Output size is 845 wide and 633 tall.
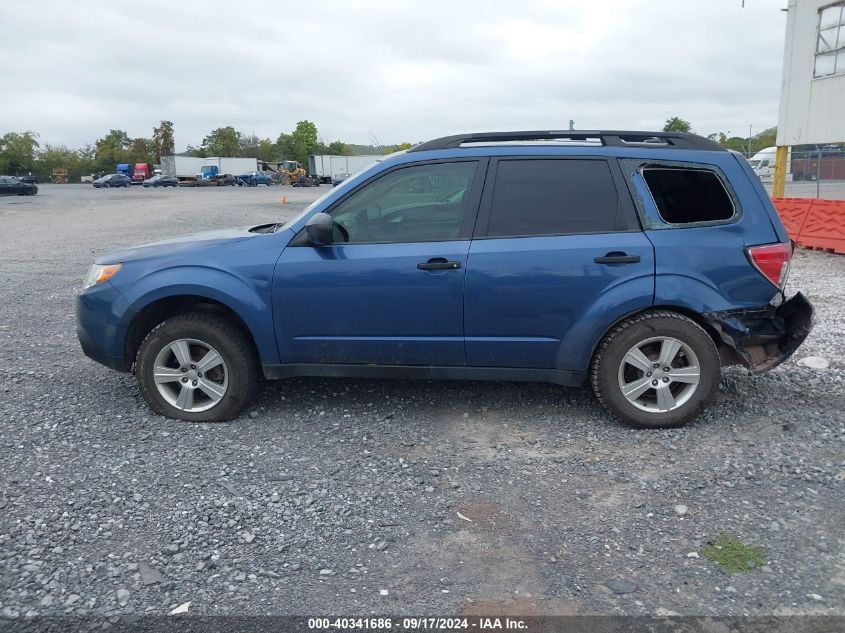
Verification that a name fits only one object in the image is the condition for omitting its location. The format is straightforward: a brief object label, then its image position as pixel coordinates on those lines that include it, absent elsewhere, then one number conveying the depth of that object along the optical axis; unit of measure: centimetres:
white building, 1432
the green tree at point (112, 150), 9950
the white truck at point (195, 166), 7169
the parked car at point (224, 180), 6944
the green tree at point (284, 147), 10431
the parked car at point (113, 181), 6562
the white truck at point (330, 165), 7162
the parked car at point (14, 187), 4740
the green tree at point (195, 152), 10275
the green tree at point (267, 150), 10512
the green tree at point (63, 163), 9484
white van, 3055
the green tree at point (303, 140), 10066
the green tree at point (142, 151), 10188
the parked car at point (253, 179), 6950
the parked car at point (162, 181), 6681
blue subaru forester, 446
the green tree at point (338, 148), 10587
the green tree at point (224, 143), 10150
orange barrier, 1195
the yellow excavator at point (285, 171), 7050
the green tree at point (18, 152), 8866
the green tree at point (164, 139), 10675
